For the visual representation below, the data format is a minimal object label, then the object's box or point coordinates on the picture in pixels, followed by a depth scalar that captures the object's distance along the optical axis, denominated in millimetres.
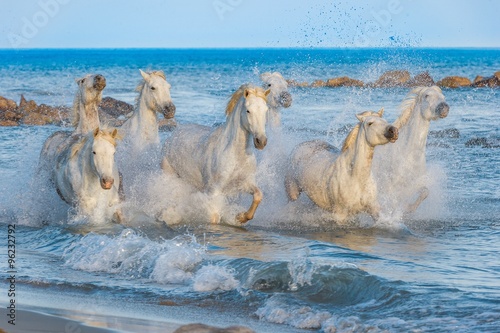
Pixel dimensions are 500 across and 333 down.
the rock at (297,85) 40056
